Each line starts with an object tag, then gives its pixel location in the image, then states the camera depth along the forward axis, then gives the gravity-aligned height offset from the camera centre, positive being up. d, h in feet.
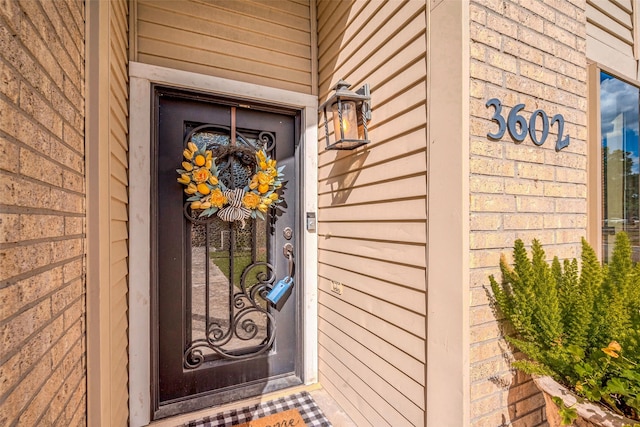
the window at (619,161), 5.54 +1.00
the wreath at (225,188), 6.16 +0.56
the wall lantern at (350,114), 5.28 +1.77
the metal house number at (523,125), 3.94 +1.21
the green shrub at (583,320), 2.97 -1.19
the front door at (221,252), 6.14 -0.83
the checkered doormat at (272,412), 5.85 -4.02
